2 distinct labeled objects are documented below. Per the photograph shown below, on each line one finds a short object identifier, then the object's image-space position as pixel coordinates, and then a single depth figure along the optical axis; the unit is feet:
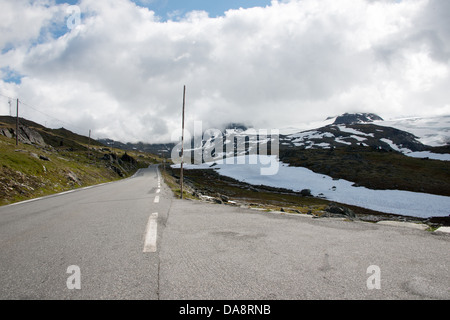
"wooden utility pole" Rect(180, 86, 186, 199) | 66.11
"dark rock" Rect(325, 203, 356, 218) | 80.64
